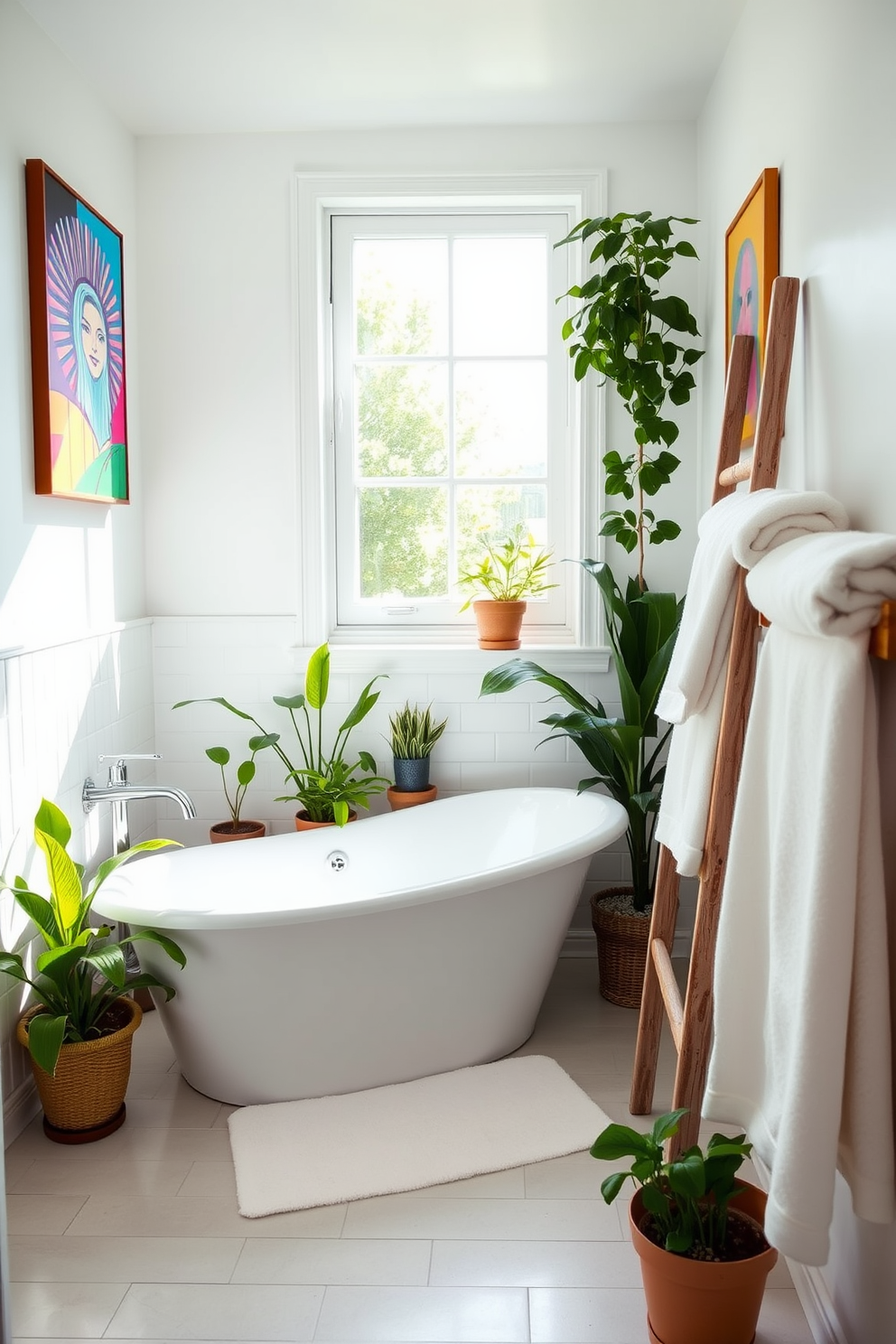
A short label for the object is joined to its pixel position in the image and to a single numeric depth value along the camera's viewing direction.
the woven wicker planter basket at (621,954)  3.10
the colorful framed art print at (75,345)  2.61
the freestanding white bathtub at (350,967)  2.45
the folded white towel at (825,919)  1.34
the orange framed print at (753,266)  2.27
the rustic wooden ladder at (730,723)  1.95
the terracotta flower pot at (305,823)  3.29
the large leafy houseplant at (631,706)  2.96
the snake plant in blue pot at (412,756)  3.37
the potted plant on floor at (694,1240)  1.67
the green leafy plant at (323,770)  3.27
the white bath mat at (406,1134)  2.30
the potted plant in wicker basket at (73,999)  2.41
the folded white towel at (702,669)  1.86
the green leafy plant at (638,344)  2.92
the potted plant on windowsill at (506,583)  3.38
